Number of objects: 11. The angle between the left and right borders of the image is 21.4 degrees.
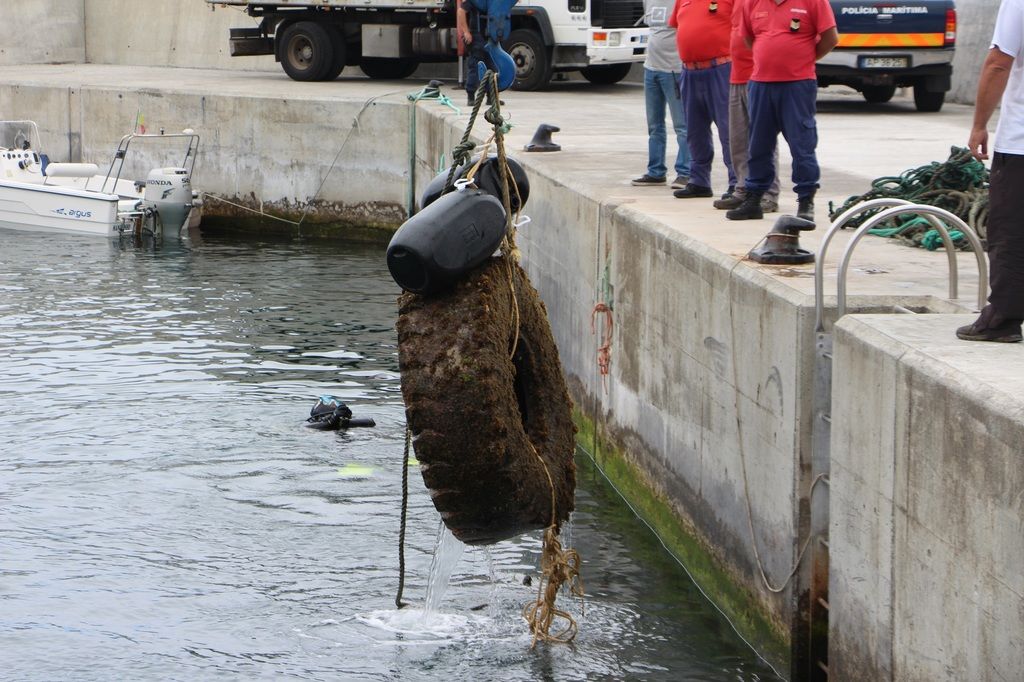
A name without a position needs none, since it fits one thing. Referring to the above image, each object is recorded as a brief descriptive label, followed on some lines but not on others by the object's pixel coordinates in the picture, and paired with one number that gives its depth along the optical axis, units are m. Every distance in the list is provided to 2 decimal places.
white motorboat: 33.32
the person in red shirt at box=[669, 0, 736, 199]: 17.05
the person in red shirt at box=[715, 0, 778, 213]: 16.00
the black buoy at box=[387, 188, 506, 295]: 9.29
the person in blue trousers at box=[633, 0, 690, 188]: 18.37
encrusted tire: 9.51
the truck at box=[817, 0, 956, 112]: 30.30
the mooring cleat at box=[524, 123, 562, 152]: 22.78
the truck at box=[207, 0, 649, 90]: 36.77
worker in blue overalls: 27.77
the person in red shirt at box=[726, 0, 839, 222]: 14.70
